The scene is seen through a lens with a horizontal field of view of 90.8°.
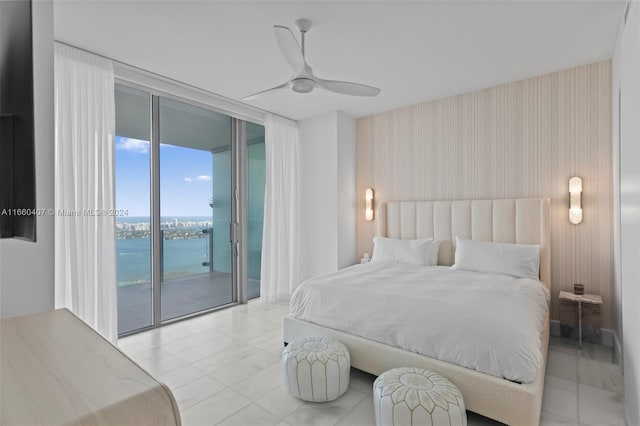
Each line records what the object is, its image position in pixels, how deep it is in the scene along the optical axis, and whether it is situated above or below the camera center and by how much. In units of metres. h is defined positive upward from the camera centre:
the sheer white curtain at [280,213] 4.57 -0.02
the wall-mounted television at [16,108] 0.77 +0.26
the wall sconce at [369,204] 4.79 +0.11
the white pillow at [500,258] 3.11 -0.50
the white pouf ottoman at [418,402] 1.65 -1.03
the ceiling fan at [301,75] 2.15 +1.07
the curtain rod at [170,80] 2.87 +1.45
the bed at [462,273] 1.77 -0.65
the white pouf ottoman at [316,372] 2.08 -1.07
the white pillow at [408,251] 3.85 -0.51
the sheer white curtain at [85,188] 2.66 +0.23
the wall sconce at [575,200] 3.18 +0.10
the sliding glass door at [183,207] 3.48 +0.07
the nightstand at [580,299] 2.87 -0.83
